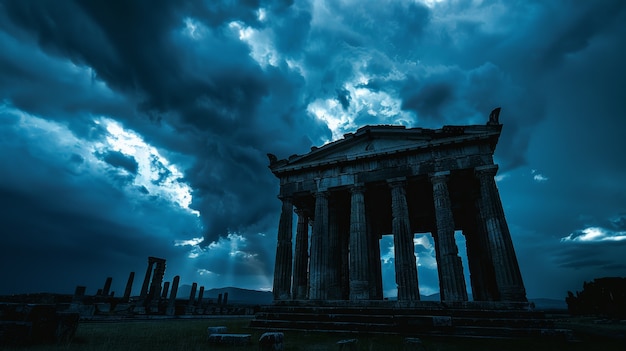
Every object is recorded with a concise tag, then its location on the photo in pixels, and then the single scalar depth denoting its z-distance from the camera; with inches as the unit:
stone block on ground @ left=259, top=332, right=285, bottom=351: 263.3
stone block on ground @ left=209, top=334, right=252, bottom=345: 296.2
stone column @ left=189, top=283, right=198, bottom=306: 1388.7
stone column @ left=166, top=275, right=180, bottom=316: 924.3
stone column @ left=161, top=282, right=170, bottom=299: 1380.4
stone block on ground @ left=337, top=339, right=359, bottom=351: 282.7
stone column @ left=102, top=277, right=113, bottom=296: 1317.7
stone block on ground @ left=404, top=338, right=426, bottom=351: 283.8
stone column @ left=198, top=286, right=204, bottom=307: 1587.1
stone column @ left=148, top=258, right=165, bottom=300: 1204.4
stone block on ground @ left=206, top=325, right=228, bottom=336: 341.4
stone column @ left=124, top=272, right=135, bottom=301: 1229.9
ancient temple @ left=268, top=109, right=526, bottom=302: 601.0
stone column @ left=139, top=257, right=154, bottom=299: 1208.8
